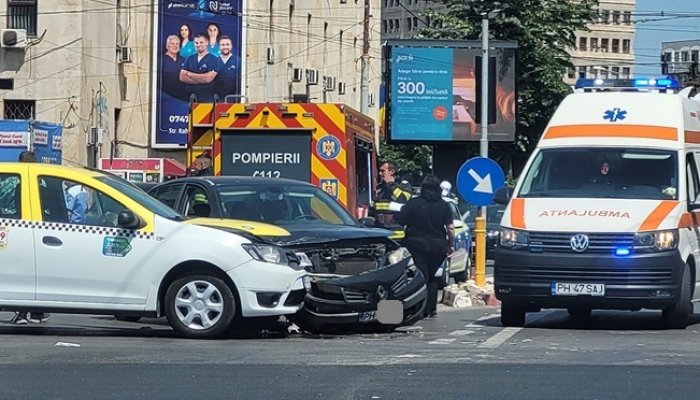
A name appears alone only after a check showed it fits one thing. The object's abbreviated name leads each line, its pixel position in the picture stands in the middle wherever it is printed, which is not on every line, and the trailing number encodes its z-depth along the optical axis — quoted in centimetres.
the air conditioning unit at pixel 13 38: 3853
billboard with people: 4591
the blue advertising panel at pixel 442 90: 3559
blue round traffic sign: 1989
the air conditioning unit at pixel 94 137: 3997
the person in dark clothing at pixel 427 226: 1531
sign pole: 1981
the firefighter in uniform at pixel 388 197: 1830
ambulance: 1380
